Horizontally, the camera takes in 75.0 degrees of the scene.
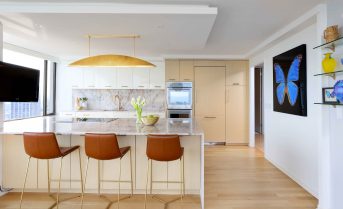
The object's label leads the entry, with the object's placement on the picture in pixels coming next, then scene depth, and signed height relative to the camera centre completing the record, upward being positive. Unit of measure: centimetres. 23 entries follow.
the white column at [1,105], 316 +2
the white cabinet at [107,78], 608 +79
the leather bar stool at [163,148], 250 -46
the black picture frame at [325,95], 248 +13
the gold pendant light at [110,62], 334 +68
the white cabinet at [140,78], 606 +79
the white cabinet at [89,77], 610 +80
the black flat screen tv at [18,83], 301 +34
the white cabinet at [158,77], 609 +82
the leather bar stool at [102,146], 254 -46
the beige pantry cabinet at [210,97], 608 +27
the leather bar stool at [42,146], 257 -45
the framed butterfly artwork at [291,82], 331 +41
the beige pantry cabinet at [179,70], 604 +100
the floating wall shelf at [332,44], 237 +69
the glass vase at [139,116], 353 -14
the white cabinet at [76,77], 611 +82
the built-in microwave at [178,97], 592 +26
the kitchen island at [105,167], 304 -83
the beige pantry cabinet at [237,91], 608 +43
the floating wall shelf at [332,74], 243 +36
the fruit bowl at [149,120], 336 -20
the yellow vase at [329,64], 240 +47
